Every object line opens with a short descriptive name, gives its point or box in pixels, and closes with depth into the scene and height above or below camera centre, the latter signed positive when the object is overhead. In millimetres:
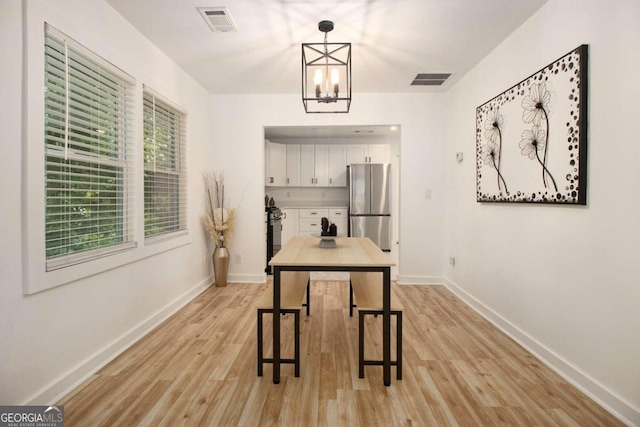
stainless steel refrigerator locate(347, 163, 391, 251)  6332 +177
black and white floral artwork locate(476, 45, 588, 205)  1957 +523
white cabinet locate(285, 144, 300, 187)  6648 +898
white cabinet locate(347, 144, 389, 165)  6664 +1146
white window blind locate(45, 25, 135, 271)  1841 +352
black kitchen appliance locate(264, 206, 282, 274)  5266 -363
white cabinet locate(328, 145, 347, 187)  6684 +905
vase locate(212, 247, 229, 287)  4074 -688
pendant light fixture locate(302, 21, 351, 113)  2447 +1425
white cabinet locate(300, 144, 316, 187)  6672 +901
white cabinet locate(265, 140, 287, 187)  6340 +886
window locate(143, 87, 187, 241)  2871 +394
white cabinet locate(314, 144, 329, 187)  6676 +922
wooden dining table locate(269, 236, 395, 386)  1930 -351
